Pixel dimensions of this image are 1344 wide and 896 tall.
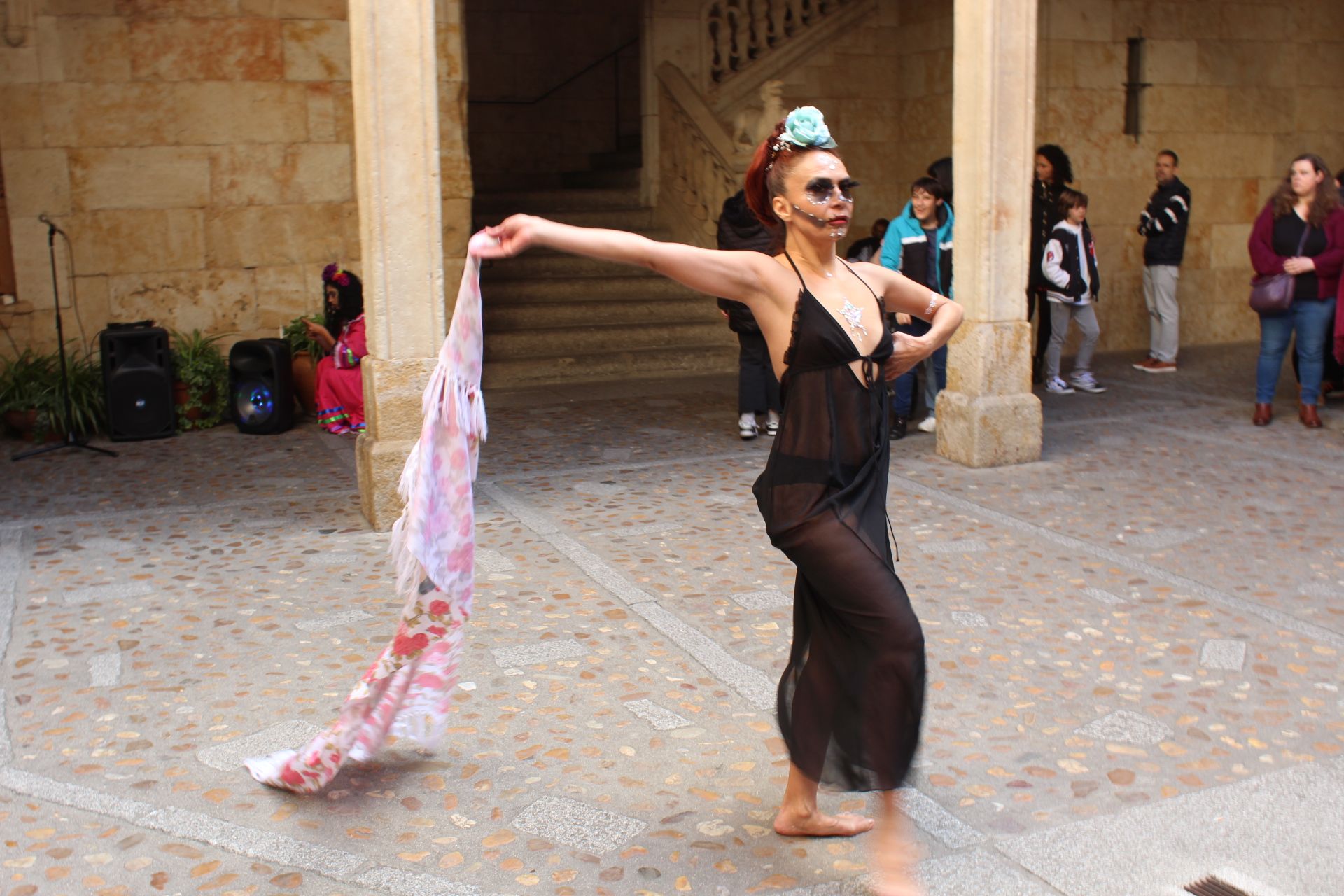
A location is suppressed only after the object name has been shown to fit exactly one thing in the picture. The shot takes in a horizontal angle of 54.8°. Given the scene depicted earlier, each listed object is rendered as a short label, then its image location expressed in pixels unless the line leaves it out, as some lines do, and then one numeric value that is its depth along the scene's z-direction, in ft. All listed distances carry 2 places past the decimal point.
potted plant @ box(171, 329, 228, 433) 31.22
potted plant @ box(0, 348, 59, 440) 29.73
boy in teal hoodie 27.55
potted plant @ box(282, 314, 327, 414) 32.07
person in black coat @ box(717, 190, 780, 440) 27.40
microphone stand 28.07
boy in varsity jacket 33.45
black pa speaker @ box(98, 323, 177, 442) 29.53
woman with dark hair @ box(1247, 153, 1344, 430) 27.45
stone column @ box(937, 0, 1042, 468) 24.95
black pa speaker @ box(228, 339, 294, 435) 30.30
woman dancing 10.09
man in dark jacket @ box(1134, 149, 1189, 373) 36.94
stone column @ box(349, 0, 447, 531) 20.58
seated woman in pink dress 30.27
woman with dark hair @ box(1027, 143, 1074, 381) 34.50
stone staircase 36.70
